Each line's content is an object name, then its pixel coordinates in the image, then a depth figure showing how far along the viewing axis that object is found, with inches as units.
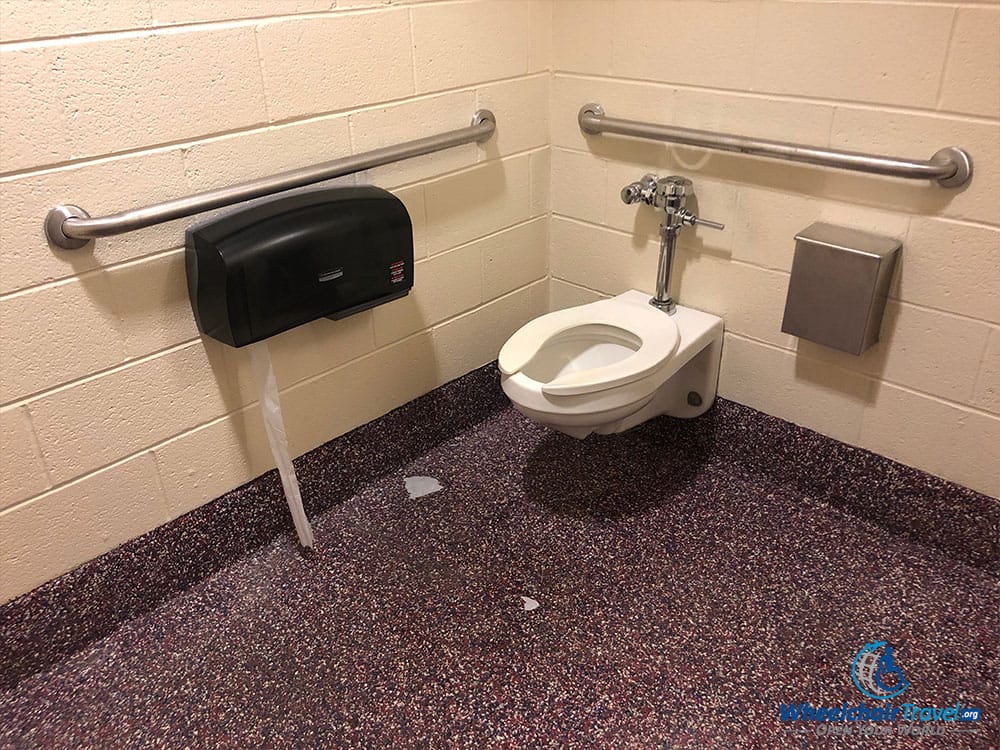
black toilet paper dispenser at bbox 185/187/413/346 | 56.8
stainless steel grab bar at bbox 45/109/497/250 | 51.4
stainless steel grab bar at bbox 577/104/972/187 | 57.9
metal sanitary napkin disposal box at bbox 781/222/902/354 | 62.3
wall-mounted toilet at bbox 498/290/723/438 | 65.9
